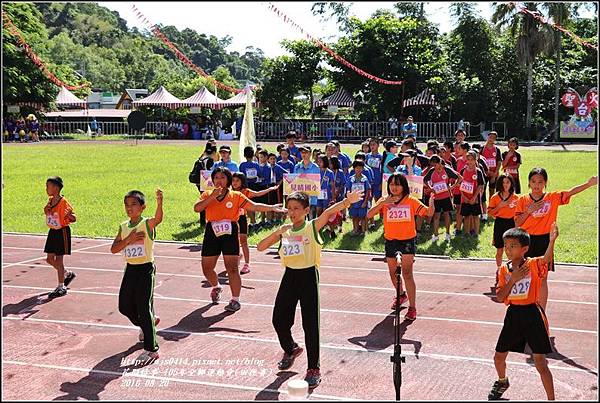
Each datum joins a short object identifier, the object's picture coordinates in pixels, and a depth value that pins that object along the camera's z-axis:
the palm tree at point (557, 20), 30.64
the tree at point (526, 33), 38.92
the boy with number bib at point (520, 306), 6.09
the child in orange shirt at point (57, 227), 10.08
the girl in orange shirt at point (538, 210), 7.98
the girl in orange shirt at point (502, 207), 9.35
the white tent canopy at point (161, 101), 52.09
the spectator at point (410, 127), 25.20
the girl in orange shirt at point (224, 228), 9.23
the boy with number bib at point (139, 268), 7.39
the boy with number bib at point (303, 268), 6.71
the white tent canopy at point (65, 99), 60.70
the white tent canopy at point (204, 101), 51.62
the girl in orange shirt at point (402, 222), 8.53
